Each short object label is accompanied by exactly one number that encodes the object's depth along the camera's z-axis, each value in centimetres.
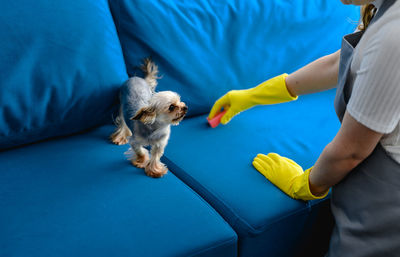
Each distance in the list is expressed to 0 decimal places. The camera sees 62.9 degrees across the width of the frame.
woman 72
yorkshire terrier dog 102
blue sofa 86
